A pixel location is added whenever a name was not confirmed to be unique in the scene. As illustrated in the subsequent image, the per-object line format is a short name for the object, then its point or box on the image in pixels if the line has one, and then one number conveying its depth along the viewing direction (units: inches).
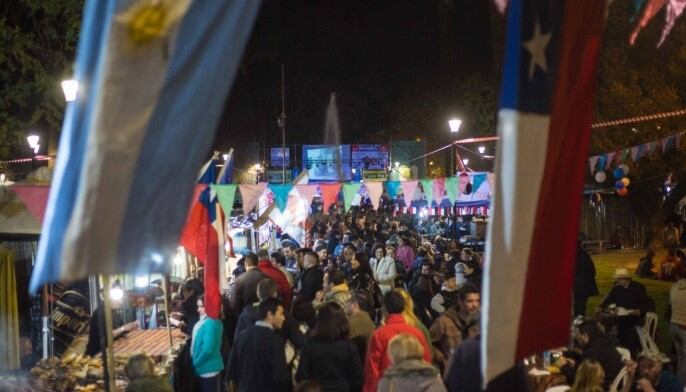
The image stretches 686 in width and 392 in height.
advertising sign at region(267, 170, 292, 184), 2274.9
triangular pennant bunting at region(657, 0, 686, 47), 210.7
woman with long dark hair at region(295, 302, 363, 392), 297.1
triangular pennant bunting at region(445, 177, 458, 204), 725.9
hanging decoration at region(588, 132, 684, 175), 706.2
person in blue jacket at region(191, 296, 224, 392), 360.8
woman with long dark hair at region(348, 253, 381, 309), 597.9
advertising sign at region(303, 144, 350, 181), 2221.9
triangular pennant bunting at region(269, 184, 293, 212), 635.5
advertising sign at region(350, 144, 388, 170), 2283.5
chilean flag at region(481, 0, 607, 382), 135.6
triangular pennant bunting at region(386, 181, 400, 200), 771.4
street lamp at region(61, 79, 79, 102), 502.0
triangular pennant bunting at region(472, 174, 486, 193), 773.3
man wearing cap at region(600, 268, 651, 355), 471.5
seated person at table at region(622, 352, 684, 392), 296.3
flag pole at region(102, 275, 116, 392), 181.1
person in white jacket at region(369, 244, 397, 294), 611.5
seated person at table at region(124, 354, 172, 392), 260.5
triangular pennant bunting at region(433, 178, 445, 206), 753.6
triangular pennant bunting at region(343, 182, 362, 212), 693.9
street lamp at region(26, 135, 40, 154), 880.3
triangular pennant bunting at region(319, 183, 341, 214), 701.9
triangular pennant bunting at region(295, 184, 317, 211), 642.2
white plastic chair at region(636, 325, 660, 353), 410.9
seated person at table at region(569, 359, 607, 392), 255.9
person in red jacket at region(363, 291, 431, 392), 300.5
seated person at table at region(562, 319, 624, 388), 326.3
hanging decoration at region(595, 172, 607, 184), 927.4
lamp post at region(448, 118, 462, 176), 839.1
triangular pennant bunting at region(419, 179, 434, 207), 751.5
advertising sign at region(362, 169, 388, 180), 1893.5
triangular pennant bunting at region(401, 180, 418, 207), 760.3
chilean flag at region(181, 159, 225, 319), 353.1
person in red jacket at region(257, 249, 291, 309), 505.7
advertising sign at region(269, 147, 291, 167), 2411.4
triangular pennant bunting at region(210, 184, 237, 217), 439.4
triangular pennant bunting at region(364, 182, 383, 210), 739.4
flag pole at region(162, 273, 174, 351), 386.0
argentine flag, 120.3
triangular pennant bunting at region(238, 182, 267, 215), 582.3
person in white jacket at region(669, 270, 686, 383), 456.1
